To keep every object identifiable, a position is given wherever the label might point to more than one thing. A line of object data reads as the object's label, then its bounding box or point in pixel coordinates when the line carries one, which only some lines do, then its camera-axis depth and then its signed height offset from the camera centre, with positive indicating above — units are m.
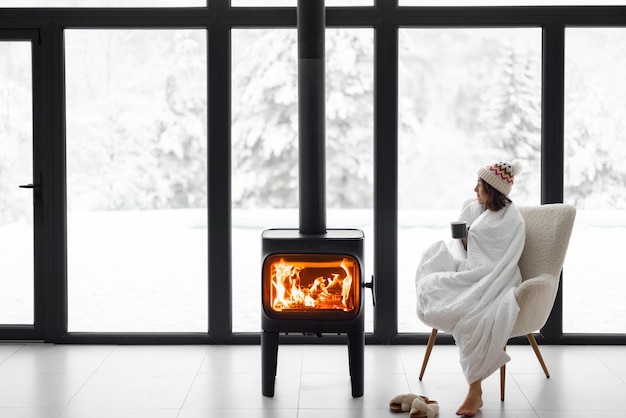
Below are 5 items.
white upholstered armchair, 3.73 -0.33
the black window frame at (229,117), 4.63 +0.43
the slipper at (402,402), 3.56 -0.89
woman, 3.62 -0.41
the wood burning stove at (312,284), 3.78 -0.41
